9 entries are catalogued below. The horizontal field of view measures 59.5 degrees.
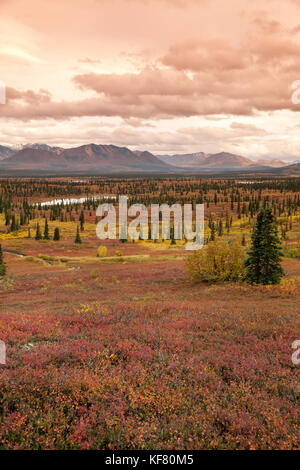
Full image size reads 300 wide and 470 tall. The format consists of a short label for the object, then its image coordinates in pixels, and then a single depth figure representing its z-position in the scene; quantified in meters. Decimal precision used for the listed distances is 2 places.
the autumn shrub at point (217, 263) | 29.22
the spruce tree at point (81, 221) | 144.09
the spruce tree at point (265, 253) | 25.42
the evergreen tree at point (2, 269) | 45.44
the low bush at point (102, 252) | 74.72
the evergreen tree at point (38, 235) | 107.11
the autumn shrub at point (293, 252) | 60.28
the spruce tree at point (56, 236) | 107.50
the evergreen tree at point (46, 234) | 107.98
